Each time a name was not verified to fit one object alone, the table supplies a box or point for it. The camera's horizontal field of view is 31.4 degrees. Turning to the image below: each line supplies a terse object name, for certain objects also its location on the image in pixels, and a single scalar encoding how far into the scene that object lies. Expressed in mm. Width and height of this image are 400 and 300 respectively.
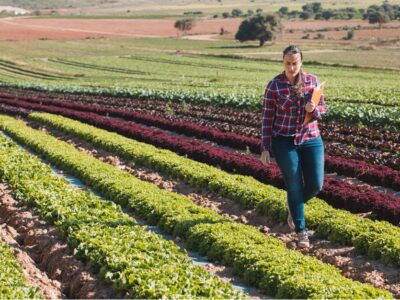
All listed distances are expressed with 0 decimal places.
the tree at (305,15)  162750
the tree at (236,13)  185000
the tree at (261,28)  105250
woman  9422
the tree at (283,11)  190500
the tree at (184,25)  129875
